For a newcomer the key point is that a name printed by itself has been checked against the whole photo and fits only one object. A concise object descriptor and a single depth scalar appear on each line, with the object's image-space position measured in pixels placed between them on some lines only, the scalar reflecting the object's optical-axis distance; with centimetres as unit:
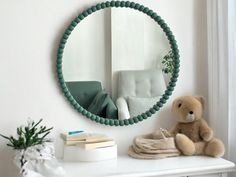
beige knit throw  181
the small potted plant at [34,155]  156
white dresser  160
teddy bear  185
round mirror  188
